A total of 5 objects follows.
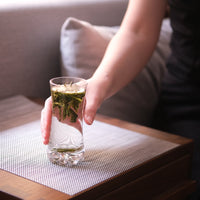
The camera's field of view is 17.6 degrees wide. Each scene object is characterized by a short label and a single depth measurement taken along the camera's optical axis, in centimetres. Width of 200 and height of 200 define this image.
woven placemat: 106
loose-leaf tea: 106
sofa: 153
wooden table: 101
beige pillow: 157
